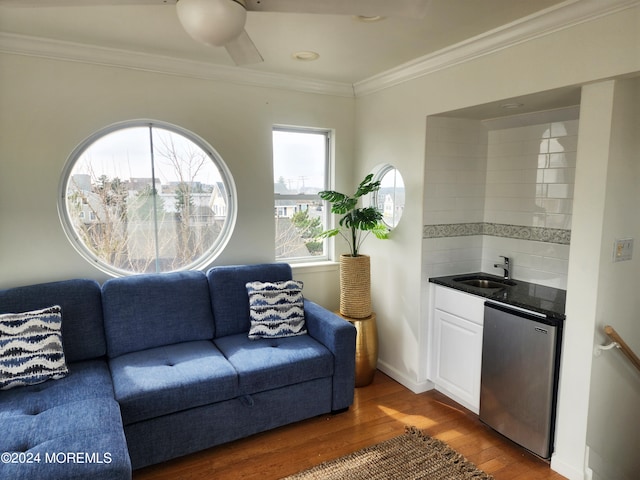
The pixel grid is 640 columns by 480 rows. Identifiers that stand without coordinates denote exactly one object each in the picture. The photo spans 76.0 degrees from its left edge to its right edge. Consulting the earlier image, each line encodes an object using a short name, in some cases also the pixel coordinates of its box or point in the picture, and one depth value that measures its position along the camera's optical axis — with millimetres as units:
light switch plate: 2168
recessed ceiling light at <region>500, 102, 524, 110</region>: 2613
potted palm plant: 3260
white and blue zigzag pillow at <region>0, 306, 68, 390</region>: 2189
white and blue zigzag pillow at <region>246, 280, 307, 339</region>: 2955
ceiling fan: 1296
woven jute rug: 2275
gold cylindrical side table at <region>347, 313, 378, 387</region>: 3256
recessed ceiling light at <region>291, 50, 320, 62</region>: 2807
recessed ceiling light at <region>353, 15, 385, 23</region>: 2206
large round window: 2979
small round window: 3582
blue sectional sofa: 1787
